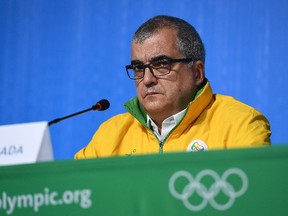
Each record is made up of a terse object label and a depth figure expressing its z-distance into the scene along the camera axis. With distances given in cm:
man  502
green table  434
